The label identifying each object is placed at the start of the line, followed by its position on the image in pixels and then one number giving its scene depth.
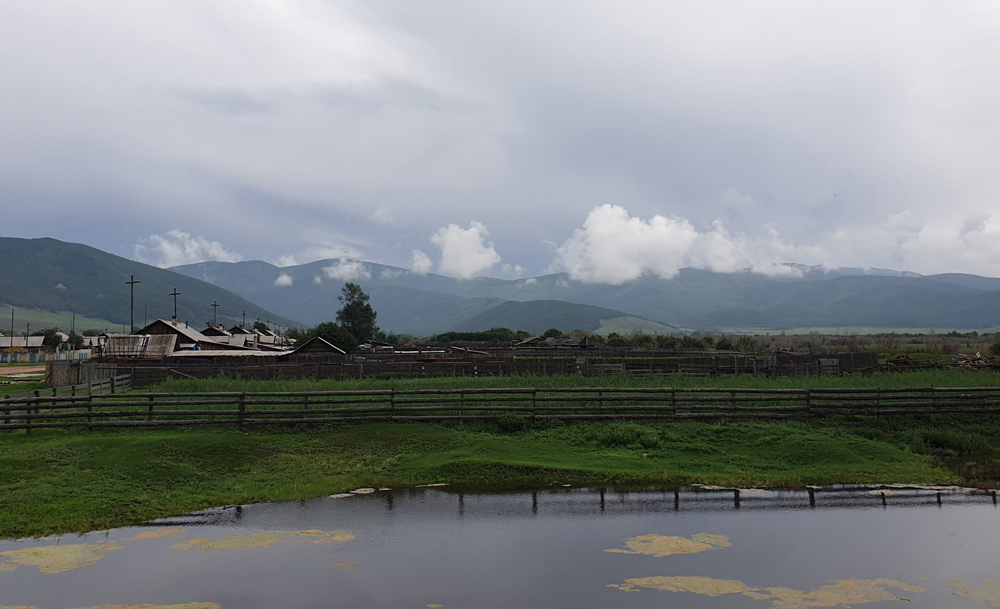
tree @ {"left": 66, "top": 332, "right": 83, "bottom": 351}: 139.62
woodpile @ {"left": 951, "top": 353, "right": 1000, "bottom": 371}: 46.41
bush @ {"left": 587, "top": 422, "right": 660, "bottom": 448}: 20.73
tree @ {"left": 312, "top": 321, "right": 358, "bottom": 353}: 89.12
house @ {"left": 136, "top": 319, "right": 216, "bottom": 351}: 69.81
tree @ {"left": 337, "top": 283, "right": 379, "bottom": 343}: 133.75
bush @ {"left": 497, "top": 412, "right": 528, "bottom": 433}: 22.27
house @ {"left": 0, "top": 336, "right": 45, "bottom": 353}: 134.75
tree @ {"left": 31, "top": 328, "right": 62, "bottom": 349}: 135.62
